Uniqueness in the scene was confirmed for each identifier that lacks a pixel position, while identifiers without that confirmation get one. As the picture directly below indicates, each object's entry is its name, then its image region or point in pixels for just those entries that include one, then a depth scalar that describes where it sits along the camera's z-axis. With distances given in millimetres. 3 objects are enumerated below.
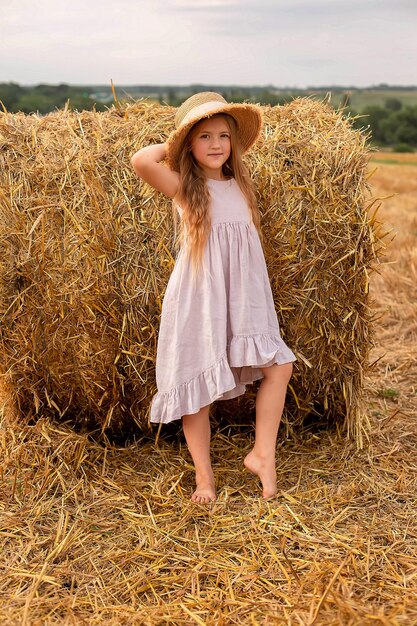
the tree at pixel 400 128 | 37406
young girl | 3037
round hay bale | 3209
